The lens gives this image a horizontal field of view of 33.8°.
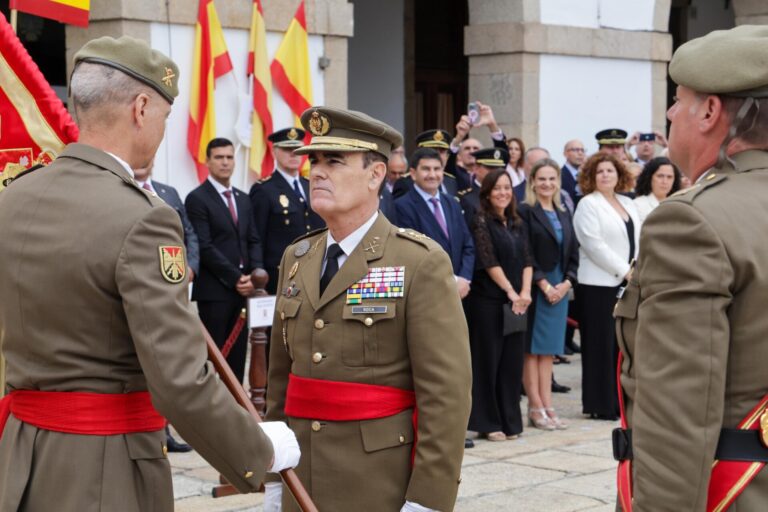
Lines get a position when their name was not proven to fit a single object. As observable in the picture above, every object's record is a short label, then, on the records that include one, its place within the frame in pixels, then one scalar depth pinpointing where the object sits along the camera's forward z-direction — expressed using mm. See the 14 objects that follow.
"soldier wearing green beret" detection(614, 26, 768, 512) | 2613
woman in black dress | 8086
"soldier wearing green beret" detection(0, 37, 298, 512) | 2857
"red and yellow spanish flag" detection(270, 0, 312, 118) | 11000
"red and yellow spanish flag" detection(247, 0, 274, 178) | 10688
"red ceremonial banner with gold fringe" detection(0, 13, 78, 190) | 4391
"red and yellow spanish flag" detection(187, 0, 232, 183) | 10281
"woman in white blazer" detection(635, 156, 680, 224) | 9578
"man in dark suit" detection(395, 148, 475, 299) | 8203
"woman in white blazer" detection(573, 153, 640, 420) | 8875
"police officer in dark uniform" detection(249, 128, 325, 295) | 8602
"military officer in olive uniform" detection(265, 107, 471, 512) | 3576
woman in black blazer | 8602
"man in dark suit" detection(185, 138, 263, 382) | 8078
